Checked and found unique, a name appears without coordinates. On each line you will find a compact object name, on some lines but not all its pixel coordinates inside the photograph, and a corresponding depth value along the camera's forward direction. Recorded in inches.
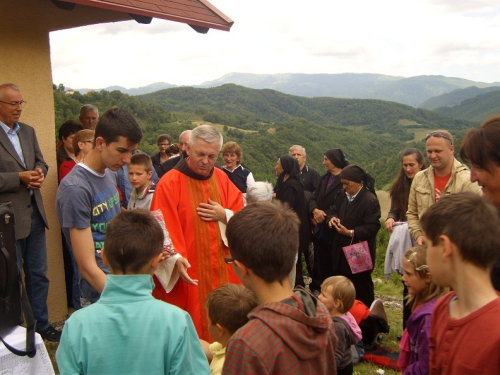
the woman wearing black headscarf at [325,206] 255.9
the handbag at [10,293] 97.3
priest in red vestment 139.9
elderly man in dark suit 164.1
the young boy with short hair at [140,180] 187.2
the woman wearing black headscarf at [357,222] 219.5
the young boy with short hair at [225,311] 105.3
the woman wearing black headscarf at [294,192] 258.2
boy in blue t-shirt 113.8
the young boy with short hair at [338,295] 166.9
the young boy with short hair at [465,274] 69.3
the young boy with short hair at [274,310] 67.0
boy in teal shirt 75.5
